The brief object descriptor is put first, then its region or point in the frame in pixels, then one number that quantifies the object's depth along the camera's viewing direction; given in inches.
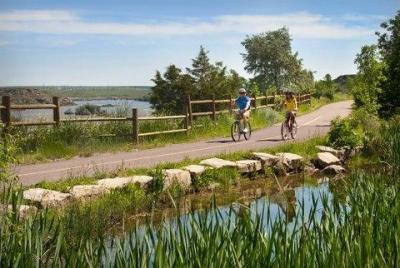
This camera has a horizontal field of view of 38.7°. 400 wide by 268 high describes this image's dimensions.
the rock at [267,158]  588.4
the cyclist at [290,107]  777.6
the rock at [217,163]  531.8
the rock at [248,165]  553.0
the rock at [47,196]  364.5
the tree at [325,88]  2731.3
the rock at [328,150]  667.4
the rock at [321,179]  546.3
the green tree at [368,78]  1034.1
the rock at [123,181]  428.8
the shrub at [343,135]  700.0
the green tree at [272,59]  2741.1
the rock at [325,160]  622.8
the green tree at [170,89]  1674.5
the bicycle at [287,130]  815.1
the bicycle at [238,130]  808.9
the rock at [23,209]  323.7
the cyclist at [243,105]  781.9
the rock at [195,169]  496.9
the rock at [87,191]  401.5
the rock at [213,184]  497.7
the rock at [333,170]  600.7
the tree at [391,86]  980.6
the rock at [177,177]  462.6
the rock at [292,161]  601.3
